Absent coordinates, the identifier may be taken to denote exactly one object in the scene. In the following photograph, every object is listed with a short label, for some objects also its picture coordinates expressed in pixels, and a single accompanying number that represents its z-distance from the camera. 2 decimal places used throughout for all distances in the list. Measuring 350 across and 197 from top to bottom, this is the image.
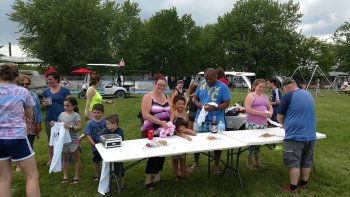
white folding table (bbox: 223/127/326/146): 4.12
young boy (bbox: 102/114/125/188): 4.17
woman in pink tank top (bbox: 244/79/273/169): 4.87
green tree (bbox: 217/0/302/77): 38.12
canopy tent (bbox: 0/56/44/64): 13.92
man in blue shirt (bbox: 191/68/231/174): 4.56
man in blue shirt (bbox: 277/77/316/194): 3.93
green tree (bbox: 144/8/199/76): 42.97
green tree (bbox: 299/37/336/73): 45.44
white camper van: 34.93
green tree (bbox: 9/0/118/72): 30.67
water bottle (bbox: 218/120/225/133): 4.61
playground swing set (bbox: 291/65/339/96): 40.99
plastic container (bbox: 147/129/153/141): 4.01
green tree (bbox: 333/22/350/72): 52.59
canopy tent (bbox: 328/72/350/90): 48.43
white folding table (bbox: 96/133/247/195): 3.30
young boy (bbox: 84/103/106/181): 4.22
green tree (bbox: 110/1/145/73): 37.88
